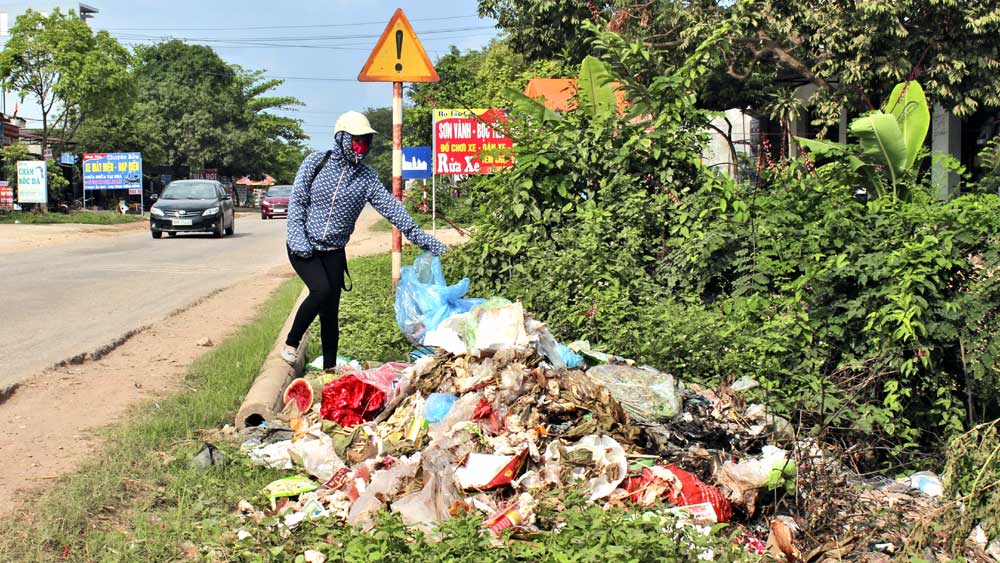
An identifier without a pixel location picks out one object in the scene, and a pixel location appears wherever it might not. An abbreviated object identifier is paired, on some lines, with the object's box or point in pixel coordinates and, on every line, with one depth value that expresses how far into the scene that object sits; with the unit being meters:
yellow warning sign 8.61
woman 6.62
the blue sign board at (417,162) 21.33
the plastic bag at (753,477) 4.50
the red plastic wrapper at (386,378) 5.85
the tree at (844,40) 15.02
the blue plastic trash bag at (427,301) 6.88
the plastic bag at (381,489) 4.14
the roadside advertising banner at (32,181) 33.19
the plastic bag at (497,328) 5.95
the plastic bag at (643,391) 5.45
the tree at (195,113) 60.19
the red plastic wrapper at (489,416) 4.98
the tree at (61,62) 35.88
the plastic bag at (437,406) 5.37
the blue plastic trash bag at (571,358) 6.09
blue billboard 41.47
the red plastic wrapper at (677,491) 4.35
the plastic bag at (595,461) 4.36
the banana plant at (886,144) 7.37
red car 42.72
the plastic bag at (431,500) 4.01
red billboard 16.48
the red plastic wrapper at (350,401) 5.68
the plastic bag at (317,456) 4.86
